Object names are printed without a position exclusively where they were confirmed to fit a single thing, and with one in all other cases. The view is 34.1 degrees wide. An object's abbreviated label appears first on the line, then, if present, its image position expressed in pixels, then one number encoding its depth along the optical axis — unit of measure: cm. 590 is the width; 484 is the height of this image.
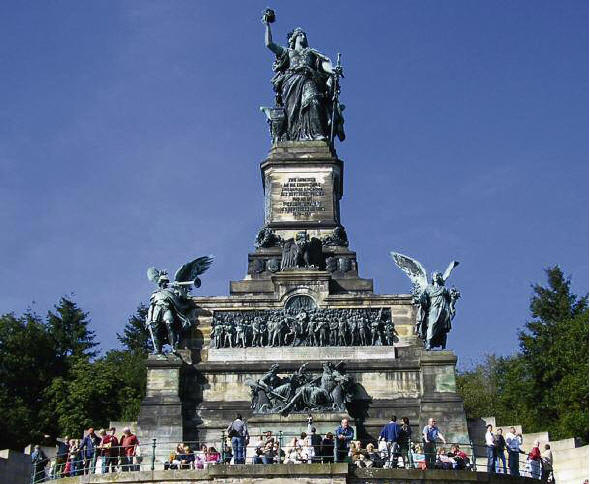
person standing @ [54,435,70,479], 2541
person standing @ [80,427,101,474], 2443
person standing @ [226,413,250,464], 2364
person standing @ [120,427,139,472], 2494
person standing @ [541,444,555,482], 2547
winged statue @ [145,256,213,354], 3150
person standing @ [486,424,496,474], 2408
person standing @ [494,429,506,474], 2430
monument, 2972
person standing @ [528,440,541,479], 2512
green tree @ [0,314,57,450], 4712
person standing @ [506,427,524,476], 2441
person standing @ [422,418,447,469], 2400
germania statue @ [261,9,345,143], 3838
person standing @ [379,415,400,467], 2344
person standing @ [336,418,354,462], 2354
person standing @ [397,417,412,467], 2409
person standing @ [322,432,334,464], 2345
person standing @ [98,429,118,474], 2434
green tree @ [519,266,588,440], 4503
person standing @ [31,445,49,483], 2575
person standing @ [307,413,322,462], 2345
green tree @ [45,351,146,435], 4700
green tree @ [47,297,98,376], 5647
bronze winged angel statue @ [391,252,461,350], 3091
